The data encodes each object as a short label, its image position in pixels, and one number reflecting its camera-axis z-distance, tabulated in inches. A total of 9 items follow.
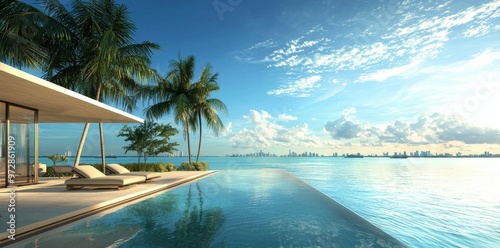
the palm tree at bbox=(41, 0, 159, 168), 476.4
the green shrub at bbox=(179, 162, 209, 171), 703.7
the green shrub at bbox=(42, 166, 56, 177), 534.7
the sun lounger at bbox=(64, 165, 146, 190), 311.1
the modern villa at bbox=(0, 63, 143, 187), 285.7
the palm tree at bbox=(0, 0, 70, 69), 330.6
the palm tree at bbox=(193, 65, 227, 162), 721.6
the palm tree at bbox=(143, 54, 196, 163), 676.7
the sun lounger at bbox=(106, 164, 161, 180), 398.6
